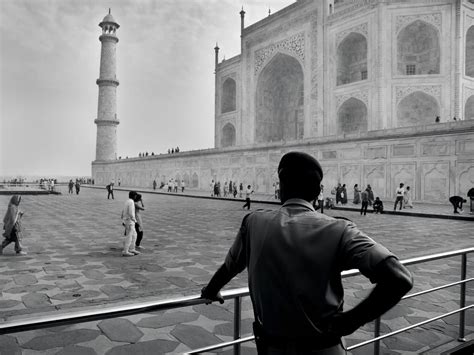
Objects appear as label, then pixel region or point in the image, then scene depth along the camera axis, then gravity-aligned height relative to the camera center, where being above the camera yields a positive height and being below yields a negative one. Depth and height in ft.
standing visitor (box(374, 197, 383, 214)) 42.78 -2.51
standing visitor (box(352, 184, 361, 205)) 54.08 -2.02
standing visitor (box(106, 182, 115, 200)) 67.11 -1.37
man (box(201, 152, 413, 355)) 3.52 -0.87
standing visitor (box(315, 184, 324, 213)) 43.48 -2.14
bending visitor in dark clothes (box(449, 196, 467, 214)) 39.68 -1.62
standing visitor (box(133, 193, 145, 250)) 20.83 -2.37
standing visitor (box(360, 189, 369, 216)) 40.11 -1.86
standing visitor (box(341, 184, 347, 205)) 54.03 -1.71
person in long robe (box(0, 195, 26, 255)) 19.11 -2.40
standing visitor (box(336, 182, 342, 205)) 54.29 -1.57
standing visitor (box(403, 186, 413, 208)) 46.52 -1.85
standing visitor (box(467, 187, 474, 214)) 38.71 -1.46
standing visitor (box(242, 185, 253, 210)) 45.89 -2.21
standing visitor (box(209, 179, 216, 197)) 86.70 -0.96
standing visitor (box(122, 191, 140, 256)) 19.06 -2.31
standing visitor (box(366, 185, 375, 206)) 45.80 -1.70
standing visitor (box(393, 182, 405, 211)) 43.29 -1.23
